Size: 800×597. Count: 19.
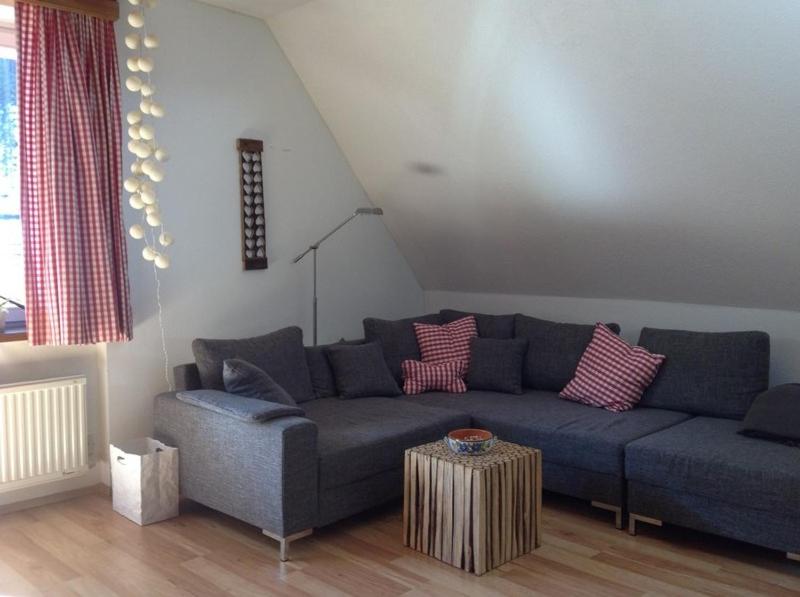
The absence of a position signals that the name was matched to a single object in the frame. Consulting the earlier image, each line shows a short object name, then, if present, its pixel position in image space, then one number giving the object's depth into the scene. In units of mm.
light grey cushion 3164
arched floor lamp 4309
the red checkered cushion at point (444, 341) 4633
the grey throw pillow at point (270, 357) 3713
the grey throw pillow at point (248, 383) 3504
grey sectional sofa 3062
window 3713
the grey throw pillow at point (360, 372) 4180
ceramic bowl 3135
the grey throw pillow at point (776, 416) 3250
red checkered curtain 3473
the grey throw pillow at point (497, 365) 4418
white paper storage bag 3467
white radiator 3510
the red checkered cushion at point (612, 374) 3975
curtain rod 3462
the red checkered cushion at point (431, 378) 4453
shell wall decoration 4301
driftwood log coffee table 2979
